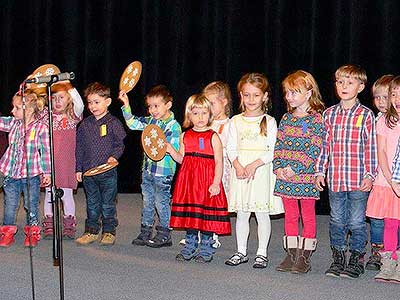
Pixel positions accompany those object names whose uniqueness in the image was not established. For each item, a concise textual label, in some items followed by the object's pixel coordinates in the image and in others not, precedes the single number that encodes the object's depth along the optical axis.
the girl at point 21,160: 6.03
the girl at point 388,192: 4.96
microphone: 3.73
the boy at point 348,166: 5.01
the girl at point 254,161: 5.31
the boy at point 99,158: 6.05
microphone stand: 3.68
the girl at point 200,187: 5.34
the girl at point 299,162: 5.11
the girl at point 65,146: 6.27
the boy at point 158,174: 5.93
